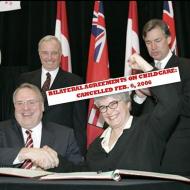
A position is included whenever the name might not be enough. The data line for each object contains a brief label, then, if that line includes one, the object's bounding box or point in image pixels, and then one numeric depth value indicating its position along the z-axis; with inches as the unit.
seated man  107.3
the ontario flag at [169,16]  190.7
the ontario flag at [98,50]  198.4
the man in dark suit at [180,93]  124.9
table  55.4
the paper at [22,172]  66.3
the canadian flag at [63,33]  199.5
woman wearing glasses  88.0
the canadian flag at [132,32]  198.7
